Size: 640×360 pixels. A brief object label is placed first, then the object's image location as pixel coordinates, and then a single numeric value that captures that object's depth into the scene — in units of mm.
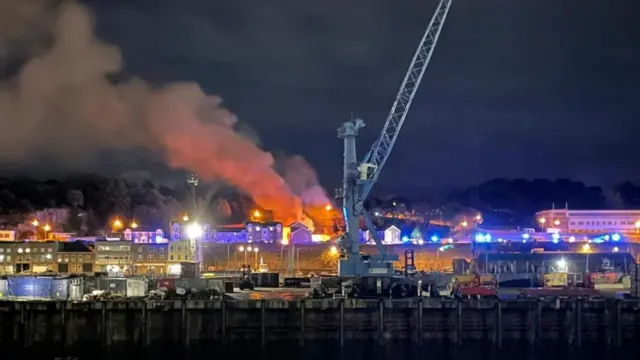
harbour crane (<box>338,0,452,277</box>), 64375
